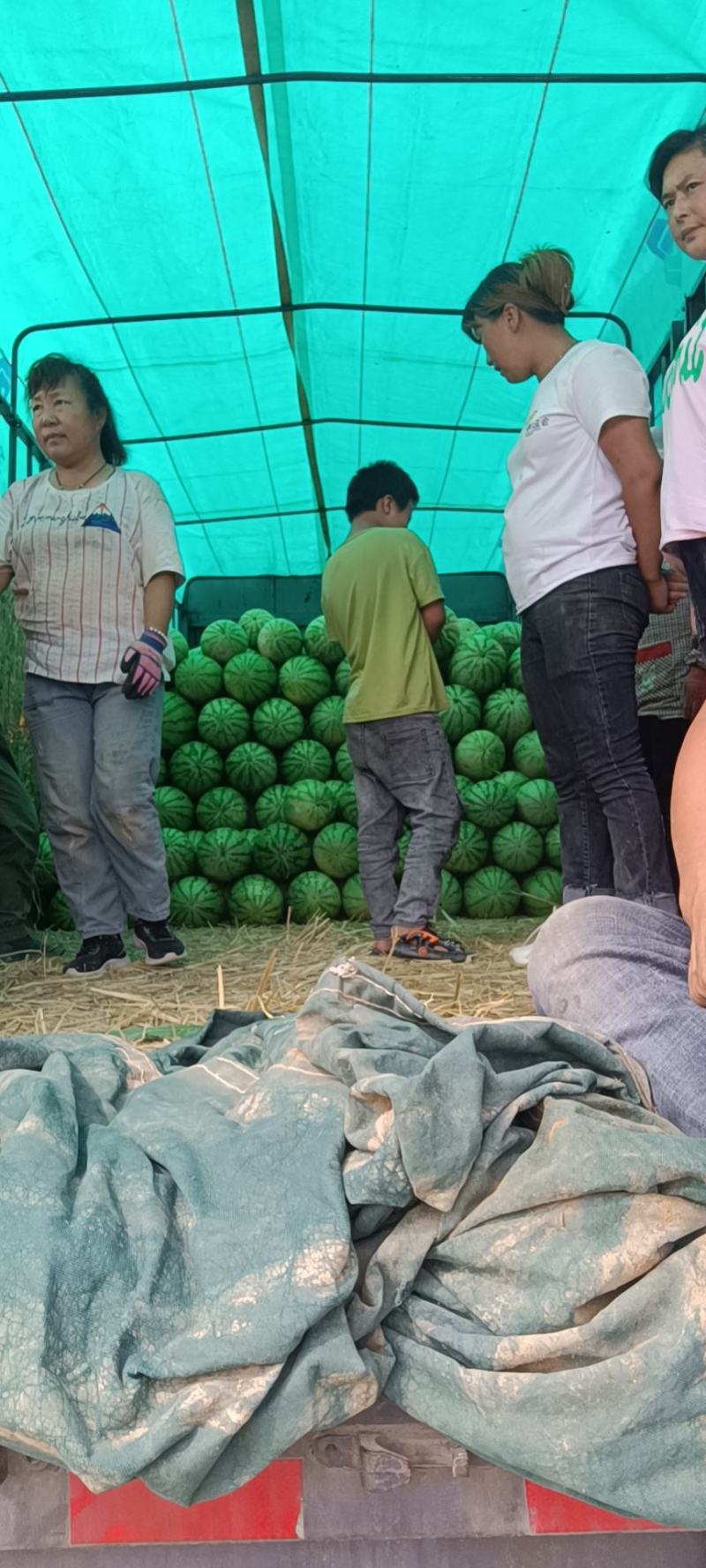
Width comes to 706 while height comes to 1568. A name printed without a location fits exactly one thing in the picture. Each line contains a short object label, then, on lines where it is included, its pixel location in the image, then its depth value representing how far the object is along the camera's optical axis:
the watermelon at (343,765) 5.73
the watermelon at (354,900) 5.56
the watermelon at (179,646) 5.90
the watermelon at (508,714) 5.63
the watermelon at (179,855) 5.61
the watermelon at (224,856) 5.59
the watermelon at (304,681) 5.77
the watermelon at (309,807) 5.60
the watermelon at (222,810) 5.70
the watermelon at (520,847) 5.52
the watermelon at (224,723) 5.76
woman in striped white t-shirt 3.86
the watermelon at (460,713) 5.64
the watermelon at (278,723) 5.76
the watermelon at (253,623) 6.04
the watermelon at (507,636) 5.83
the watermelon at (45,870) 5.31
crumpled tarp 1.08
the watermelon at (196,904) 5.53
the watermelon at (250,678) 5.79
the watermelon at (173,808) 5.69
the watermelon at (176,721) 5.80
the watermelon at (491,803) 5.54
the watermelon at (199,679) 5.84
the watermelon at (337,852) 5.55
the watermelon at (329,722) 5.75
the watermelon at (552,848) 5.55
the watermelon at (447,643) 5.82
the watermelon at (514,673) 5.71
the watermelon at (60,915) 5.39
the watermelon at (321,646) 5.84
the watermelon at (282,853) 5.62
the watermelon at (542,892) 5.48
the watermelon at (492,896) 5.53
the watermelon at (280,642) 5.87
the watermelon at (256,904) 5.53
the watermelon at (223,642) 5.92
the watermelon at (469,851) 5.56
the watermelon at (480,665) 5.67
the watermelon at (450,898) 5.50
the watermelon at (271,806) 5.71
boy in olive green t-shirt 4.27
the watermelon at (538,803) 5.49
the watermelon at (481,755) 5.59
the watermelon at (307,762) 5.74
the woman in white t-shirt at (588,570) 2.95
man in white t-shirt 2.39
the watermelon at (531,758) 5.58
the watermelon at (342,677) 5.76
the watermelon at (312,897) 5.52
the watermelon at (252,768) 5.73
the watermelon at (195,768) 5.73
